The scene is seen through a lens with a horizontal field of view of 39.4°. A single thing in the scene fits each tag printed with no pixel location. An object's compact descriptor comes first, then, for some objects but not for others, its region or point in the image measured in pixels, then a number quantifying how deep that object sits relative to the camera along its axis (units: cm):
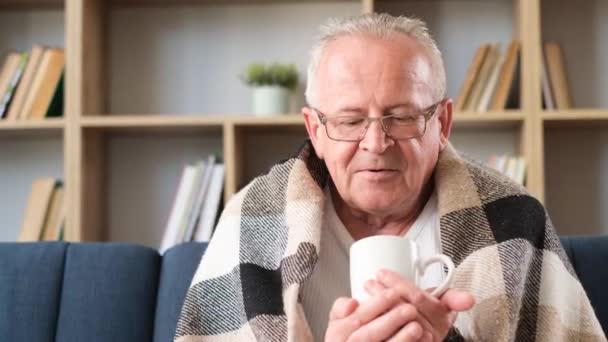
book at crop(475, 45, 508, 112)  263
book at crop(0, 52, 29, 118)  267
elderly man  138
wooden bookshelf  257
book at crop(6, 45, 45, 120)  266
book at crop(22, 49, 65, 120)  266
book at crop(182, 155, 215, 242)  265
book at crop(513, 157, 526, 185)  258
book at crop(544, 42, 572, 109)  262
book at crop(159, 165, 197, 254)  265
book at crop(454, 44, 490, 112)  265
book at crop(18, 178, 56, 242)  267
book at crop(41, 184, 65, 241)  266
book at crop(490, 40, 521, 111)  261
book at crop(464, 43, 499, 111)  265
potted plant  269
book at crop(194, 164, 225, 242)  262
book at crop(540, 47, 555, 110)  261
